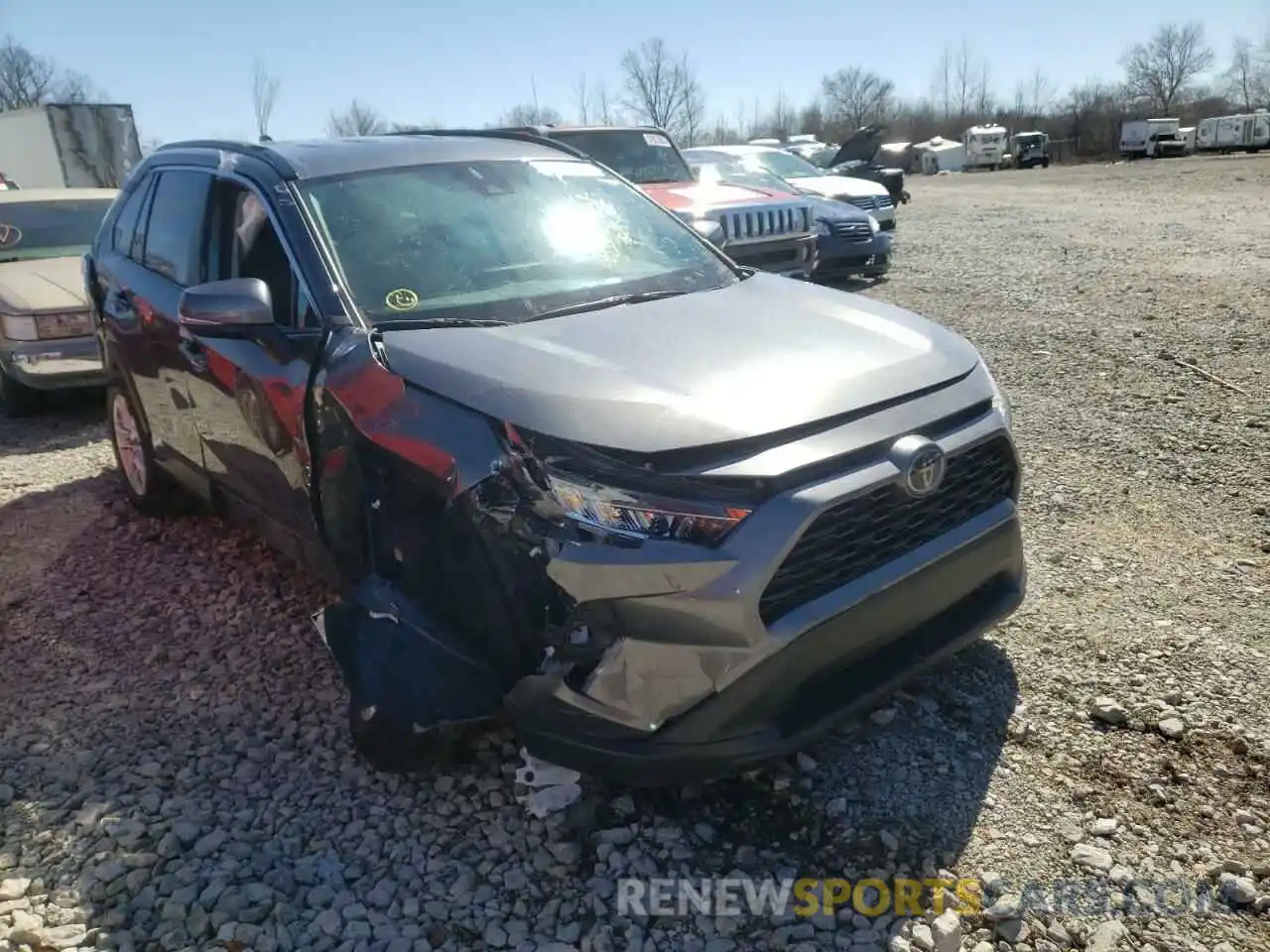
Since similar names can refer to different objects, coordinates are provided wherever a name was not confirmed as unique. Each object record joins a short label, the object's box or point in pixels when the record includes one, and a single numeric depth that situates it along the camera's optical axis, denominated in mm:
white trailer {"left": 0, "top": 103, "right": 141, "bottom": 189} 18828
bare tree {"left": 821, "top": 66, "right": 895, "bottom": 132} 90625
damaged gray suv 2320
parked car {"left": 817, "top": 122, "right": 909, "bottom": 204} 18625
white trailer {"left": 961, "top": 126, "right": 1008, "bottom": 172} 52375
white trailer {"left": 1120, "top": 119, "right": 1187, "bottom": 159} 46562
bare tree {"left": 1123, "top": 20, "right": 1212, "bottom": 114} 83150
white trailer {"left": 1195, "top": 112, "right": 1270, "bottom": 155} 44438
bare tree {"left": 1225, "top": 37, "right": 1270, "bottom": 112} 83438
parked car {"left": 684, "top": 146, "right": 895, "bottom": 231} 12734
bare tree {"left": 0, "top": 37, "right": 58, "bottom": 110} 67812
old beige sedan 6914
